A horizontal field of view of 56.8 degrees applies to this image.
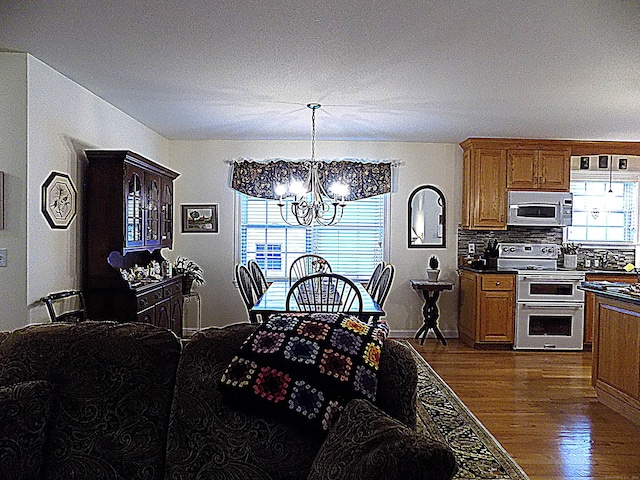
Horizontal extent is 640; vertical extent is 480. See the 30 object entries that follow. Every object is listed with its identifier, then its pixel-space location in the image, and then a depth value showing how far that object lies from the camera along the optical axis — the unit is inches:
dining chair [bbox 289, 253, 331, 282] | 279.3
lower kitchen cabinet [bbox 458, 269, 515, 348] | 264.7
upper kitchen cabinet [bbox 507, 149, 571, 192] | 276.4
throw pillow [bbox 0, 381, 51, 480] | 70.0
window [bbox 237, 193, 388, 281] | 295.6
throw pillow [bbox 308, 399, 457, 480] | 56.0
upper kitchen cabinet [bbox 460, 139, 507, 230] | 275.7
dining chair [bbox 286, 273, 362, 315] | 174.4
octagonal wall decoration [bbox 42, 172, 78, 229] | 161.8
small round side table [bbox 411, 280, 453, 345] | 273.9
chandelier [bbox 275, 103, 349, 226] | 213.3
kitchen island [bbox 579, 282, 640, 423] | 162.9
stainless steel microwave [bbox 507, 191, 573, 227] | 275.3
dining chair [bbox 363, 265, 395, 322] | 218.7
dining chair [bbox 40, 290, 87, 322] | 159.0
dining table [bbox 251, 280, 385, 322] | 173.2
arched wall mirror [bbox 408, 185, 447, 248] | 293.4
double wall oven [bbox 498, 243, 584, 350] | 264.1
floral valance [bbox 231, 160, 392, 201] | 290.7
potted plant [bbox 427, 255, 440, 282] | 286.4
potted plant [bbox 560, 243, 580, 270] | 287.0
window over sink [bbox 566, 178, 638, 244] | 301.4
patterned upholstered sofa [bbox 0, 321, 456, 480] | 72.1
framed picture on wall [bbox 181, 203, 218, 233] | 291.7
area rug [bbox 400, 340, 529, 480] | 131.6
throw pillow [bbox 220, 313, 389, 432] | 74.0
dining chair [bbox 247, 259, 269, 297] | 245.6
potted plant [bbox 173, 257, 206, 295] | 258.5
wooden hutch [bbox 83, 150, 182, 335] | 186.5
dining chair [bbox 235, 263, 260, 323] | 224.1
